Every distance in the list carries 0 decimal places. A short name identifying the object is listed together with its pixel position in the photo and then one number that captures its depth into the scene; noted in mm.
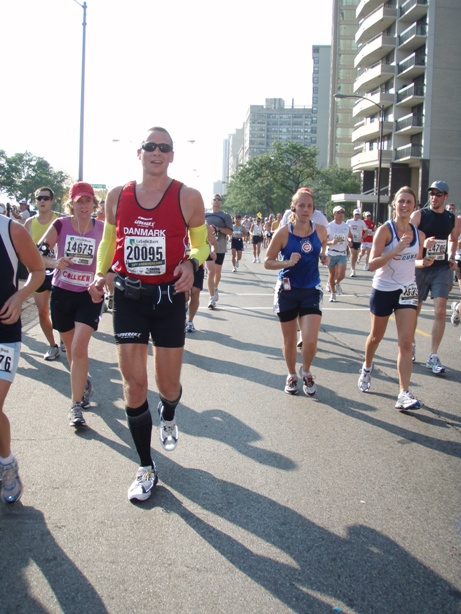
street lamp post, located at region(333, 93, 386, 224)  63469
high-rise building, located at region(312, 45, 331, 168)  171125
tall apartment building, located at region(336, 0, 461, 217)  53312
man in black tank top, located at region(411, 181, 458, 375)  7250
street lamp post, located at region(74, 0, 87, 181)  23062
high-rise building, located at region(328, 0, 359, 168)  102750
